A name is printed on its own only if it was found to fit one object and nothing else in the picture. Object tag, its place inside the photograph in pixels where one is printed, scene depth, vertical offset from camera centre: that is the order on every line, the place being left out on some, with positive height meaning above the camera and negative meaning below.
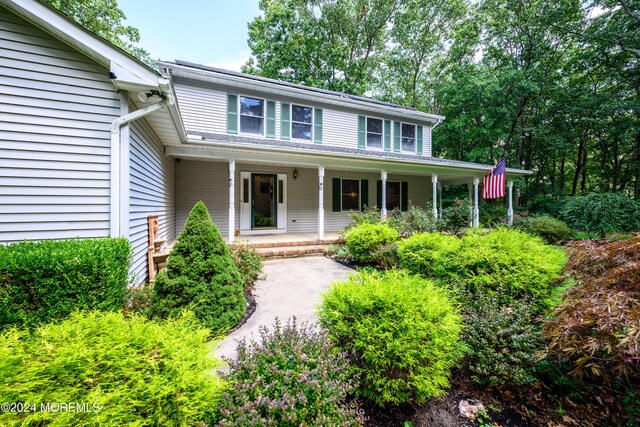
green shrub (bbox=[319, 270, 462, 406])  2.08 -1.01
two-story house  3.33 +1.65
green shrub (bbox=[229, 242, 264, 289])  5.19 -0.98
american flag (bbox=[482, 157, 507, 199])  9.62 +1.36
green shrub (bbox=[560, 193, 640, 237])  8.28 +0.17
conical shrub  3.26 -0.85
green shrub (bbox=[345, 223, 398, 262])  7.05 -0.61
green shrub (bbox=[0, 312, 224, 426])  1.15 -0.81
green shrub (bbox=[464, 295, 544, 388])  2.35 -1.22
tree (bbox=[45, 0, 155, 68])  13.82 +11.30
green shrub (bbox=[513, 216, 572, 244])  10.10 -0.41
